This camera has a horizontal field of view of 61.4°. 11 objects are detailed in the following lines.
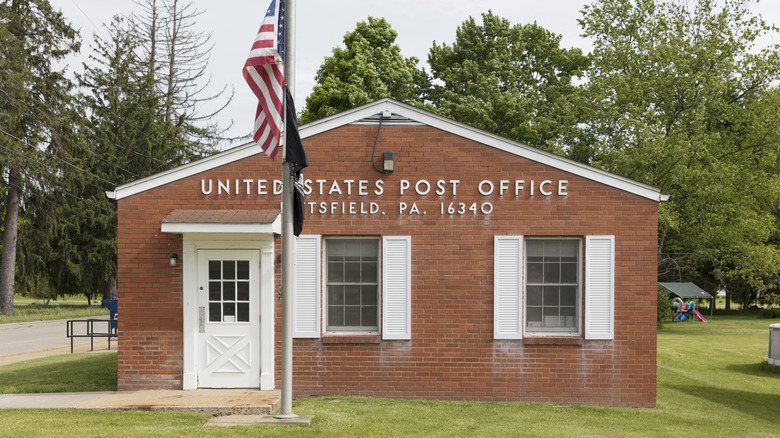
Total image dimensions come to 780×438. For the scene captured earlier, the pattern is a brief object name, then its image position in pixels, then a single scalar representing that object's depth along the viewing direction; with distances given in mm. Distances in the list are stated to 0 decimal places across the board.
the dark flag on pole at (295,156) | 7980
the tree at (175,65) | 41094
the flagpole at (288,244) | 8031
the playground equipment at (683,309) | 34031
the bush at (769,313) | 38469
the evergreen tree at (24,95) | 30031
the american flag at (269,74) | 7859
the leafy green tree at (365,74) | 32562
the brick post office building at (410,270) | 10125
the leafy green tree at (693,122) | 27266
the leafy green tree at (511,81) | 31609
